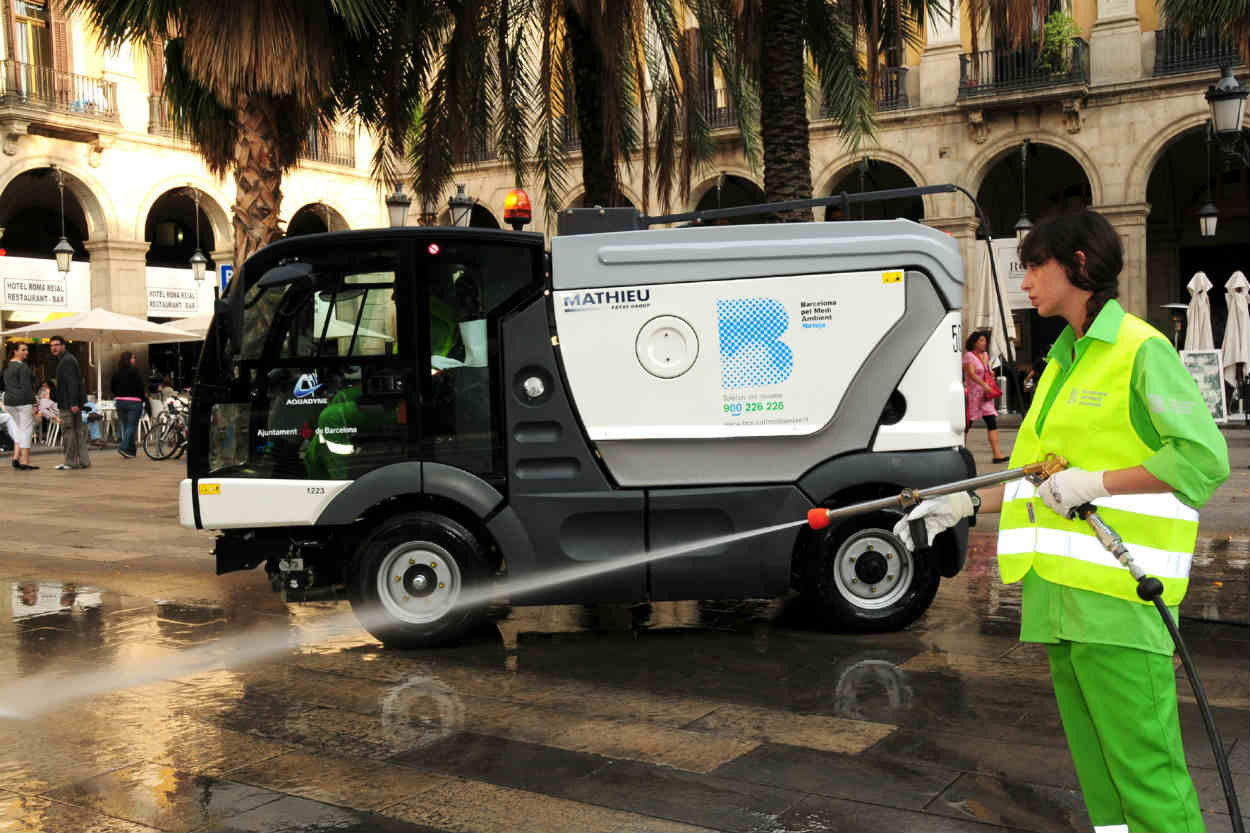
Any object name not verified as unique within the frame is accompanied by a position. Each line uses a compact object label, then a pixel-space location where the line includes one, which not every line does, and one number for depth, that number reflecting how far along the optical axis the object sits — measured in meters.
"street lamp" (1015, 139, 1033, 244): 21.18
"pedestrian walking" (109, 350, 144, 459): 20.98
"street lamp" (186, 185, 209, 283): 28.93
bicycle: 20.98
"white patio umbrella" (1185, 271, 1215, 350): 20.09
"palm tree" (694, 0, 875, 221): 10.13
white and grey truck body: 6.20
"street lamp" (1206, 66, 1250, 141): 12.64
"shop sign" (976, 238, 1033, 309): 25.19
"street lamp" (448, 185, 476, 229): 15.83
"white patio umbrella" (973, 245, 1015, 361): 21.02
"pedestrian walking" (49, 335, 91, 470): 17.83
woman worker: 2.71
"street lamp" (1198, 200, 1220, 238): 21.41
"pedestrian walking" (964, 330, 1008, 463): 14.96
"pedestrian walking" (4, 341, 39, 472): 17.89
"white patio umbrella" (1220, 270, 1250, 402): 19.52
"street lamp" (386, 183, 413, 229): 18.55
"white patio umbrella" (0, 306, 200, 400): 22.48
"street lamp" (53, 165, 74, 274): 25.86
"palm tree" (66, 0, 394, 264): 9.73
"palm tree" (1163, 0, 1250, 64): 11.59
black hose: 2.64
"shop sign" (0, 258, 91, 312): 26.31
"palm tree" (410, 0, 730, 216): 11.48
